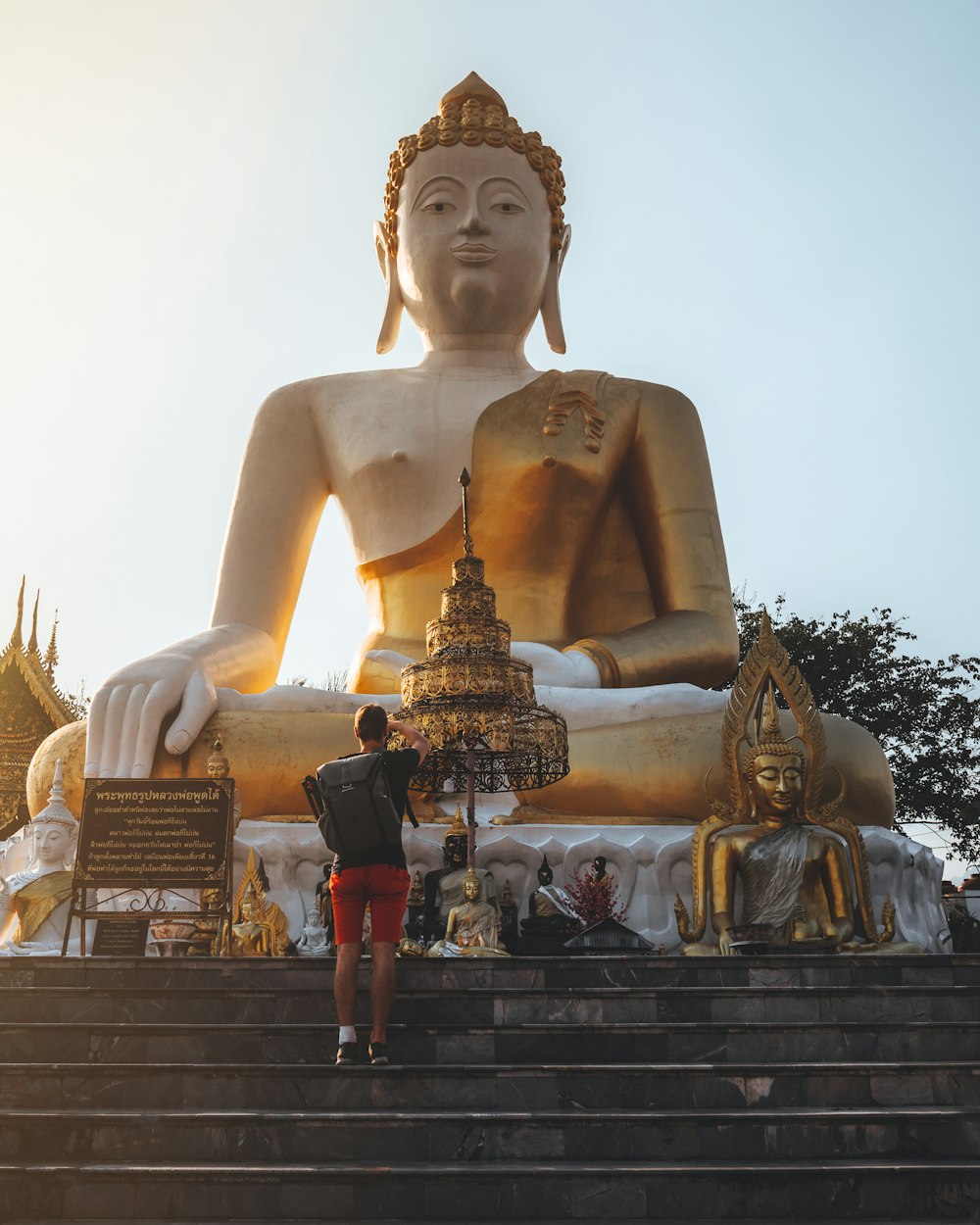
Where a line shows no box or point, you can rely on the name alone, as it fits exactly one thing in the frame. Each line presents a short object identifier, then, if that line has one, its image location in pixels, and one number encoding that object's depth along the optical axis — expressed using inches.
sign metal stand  277.3
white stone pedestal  333.7
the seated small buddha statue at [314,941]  303.9
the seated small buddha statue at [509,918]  299.3
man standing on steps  192.7
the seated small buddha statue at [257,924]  304.0
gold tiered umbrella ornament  303.0
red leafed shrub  320.8
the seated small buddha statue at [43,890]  321.7
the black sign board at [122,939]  296.5
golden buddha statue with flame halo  311.1
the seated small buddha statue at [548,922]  300.3
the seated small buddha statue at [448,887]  298.5
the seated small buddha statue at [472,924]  277.9
